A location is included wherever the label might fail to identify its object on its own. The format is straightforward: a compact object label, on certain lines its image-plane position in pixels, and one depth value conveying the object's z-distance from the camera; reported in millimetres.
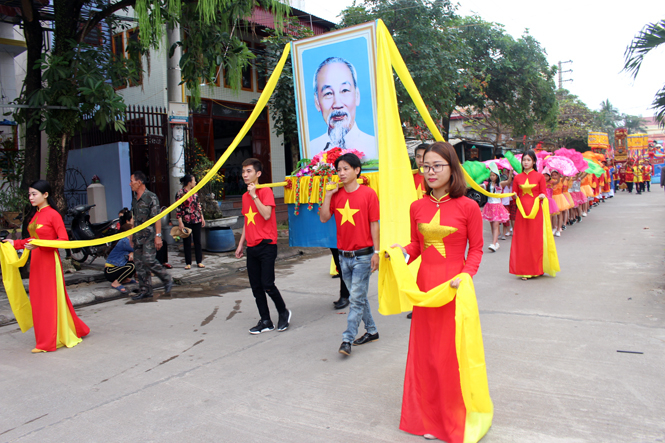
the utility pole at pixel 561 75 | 36672
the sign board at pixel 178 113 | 10094
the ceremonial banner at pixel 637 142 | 34125
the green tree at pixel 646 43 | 6953
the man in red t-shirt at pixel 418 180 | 6270
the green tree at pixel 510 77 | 19688
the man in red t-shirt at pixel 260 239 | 4988
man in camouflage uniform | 6699
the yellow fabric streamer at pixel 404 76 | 4372
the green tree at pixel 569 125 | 30062
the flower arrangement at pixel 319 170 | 5648
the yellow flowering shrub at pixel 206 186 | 10875
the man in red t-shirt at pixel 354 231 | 4340
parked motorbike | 8781
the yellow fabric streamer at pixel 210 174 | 4789
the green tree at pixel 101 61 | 6723
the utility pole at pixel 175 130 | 10133
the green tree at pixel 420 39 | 14898
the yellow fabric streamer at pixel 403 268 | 2754
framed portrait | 5820
